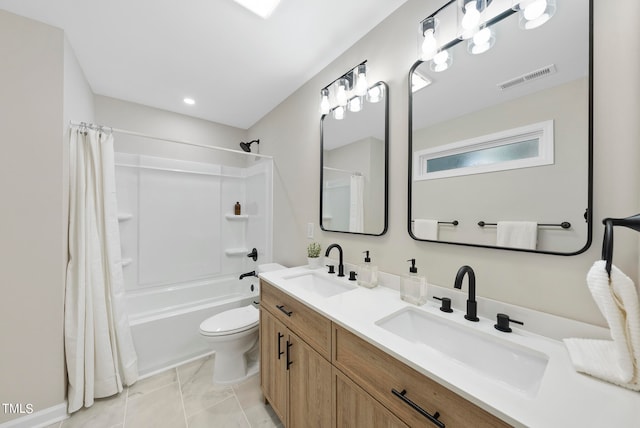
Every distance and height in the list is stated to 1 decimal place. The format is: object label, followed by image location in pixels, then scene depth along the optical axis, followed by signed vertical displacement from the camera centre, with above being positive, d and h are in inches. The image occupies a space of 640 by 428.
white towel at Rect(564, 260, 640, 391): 21.7 -11.0
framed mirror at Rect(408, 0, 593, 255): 30.9 +11.7
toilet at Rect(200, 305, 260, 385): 68.1 -40.7
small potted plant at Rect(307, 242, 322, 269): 68.8 -13.4
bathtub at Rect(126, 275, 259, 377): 75.7 -40.6
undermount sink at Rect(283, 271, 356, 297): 56.5 -19.1
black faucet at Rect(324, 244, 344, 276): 60.2 -14.9
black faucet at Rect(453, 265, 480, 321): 35.3 -14.5
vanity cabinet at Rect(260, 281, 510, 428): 25.0 -24.9
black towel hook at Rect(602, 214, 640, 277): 22.1 -1.8
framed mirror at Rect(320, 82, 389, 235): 54.7 +12.0
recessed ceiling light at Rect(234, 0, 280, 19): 51.1 +46.8
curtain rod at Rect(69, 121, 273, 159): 63.2 +24.3
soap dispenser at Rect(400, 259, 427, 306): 41.6 -14.5
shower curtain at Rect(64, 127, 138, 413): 59.9 -20.5
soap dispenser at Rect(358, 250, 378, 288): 51.0 -14.6
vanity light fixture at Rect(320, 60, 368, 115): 58.3 +33.7
